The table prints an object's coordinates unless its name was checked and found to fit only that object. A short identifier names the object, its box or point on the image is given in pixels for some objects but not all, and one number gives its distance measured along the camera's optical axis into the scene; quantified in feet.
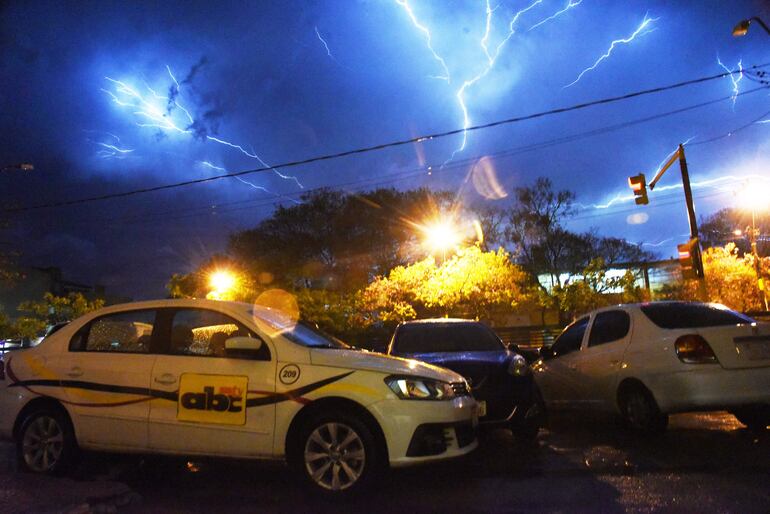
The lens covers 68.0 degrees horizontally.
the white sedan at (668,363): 18.63
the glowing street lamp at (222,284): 91.71
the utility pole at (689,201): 47.23
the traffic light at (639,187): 46.93
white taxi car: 13.78
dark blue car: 19.02
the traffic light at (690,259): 44.04
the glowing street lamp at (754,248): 68.01
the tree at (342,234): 116.88
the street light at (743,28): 37.66
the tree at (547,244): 131.64
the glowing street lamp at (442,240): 80.28
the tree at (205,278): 106.42
